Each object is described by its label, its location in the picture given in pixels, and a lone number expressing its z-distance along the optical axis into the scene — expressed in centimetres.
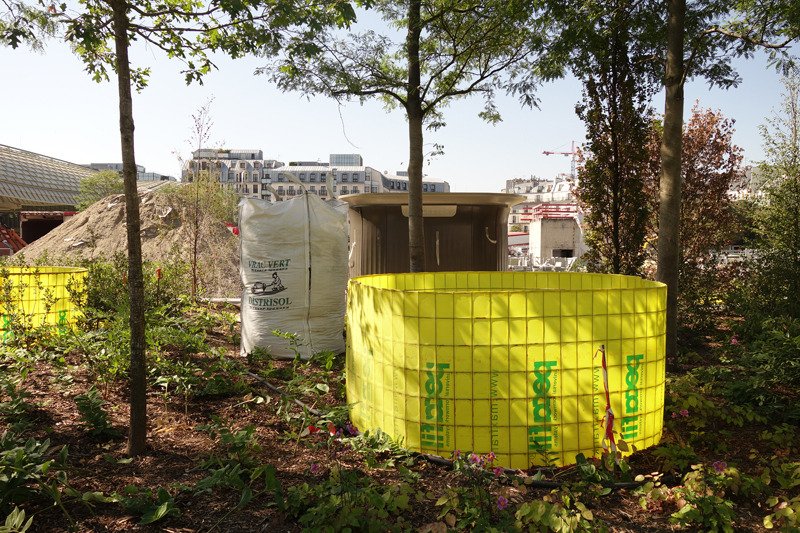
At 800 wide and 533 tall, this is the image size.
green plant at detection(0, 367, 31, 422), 324
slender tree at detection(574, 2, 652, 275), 723
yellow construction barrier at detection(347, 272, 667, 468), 314
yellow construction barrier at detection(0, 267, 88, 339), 507
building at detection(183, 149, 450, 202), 10331
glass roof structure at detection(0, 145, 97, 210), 4908
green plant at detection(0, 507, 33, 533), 209
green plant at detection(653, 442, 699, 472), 303
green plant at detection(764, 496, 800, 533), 229
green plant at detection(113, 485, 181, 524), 233
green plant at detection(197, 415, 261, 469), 294
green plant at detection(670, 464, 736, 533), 242
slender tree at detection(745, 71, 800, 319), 723
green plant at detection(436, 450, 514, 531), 241
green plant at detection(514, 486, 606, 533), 230
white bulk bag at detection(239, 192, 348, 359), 608
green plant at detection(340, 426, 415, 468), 324
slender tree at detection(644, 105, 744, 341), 886
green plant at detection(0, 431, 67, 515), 234
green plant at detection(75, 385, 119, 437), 339
